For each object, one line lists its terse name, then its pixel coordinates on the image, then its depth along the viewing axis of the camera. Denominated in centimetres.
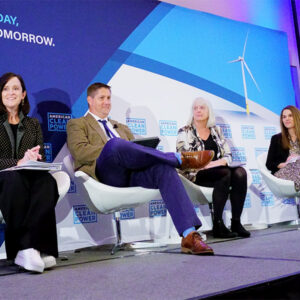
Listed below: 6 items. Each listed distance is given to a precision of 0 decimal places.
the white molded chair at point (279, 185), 427
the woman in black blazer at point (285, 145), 441
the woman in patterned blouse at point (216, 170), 389
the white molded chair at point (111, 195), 320
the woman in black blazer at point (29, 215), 246
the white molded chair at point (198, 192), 392
